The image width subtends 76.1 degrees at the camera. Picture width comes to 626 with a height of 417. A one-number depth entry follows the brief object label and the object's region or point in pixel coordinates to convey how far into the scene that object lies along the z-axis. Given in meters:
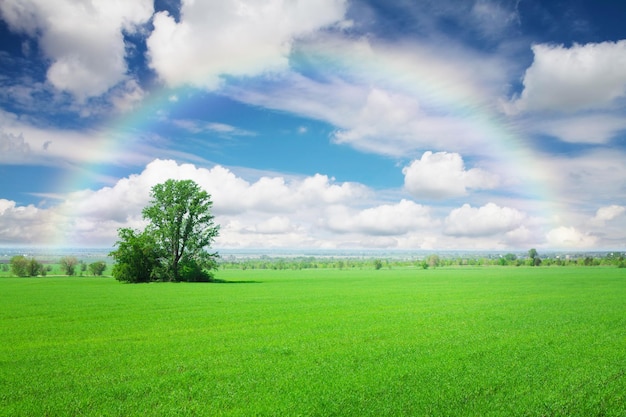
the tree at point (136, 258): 66.31
